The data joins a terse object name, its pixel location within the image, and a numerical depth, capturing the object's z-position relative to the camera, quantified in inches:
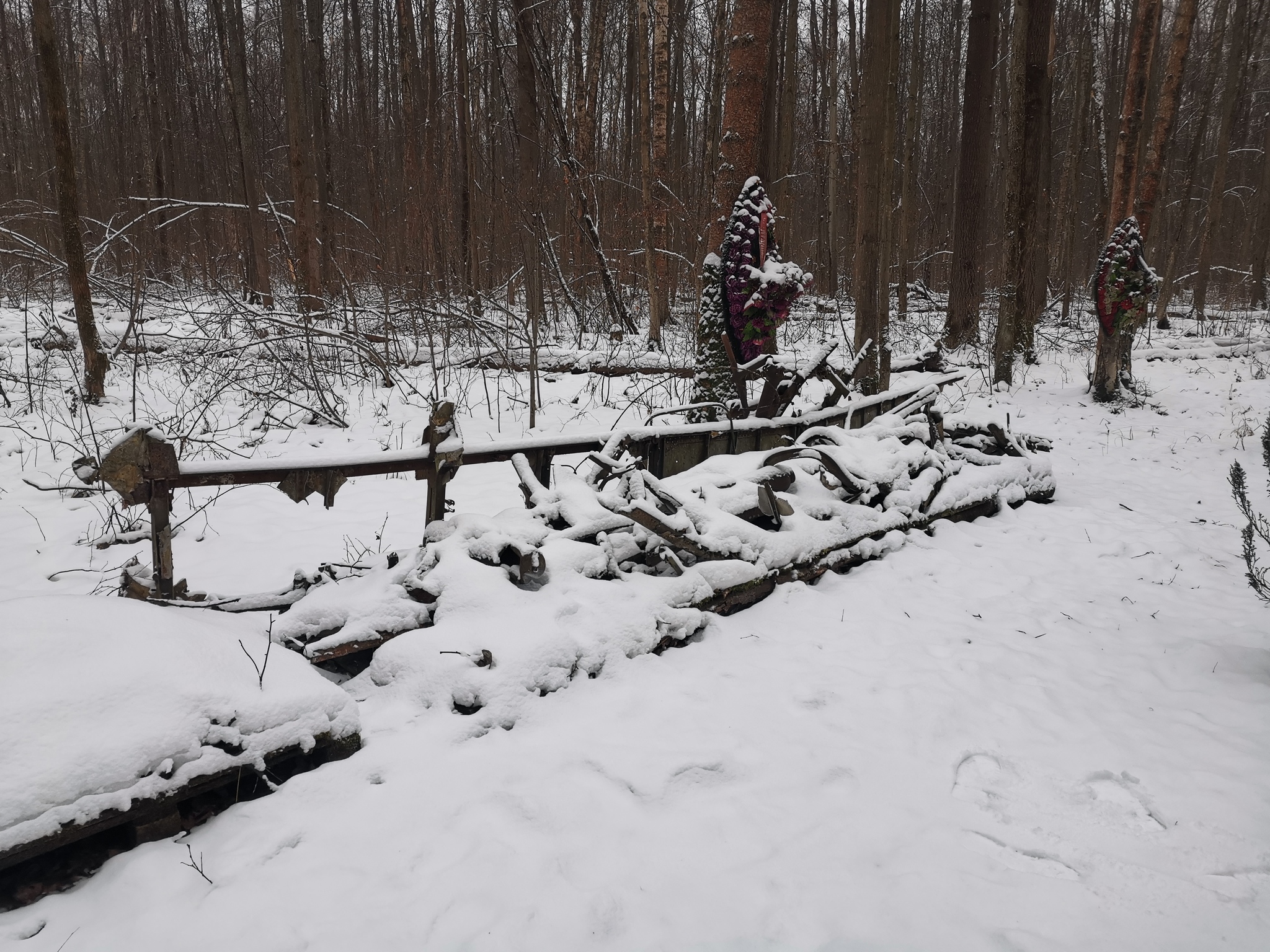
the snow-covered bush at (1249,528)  122.5
